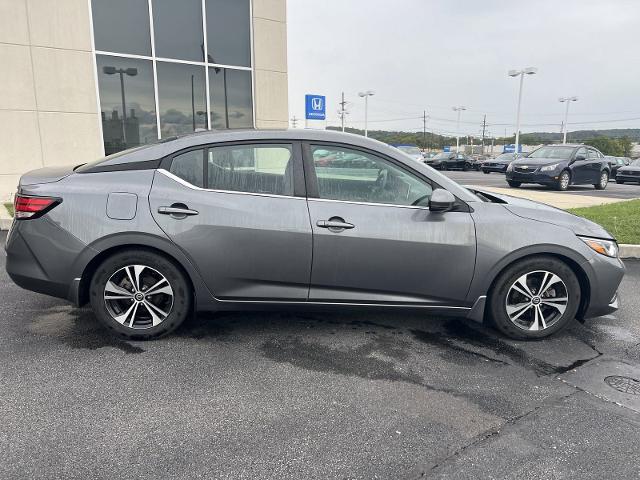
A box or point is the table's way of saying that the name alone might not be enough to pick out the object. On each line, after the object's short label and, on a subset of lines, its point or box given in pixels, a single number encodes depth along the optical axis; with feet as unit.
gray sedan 10.84
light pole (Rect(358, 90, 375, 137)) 155.02
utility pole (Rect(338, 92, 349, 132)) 206.12
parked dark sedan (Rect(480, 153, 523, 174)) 88.38
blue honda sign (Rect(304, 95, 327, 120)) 35.68
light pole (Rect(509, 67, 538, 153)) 106.73
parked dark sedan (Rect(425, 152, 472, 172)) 108.27
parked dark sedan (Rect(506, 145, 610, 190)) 49.14
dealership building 34.04
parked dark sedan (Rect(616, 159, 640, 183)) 63.67
